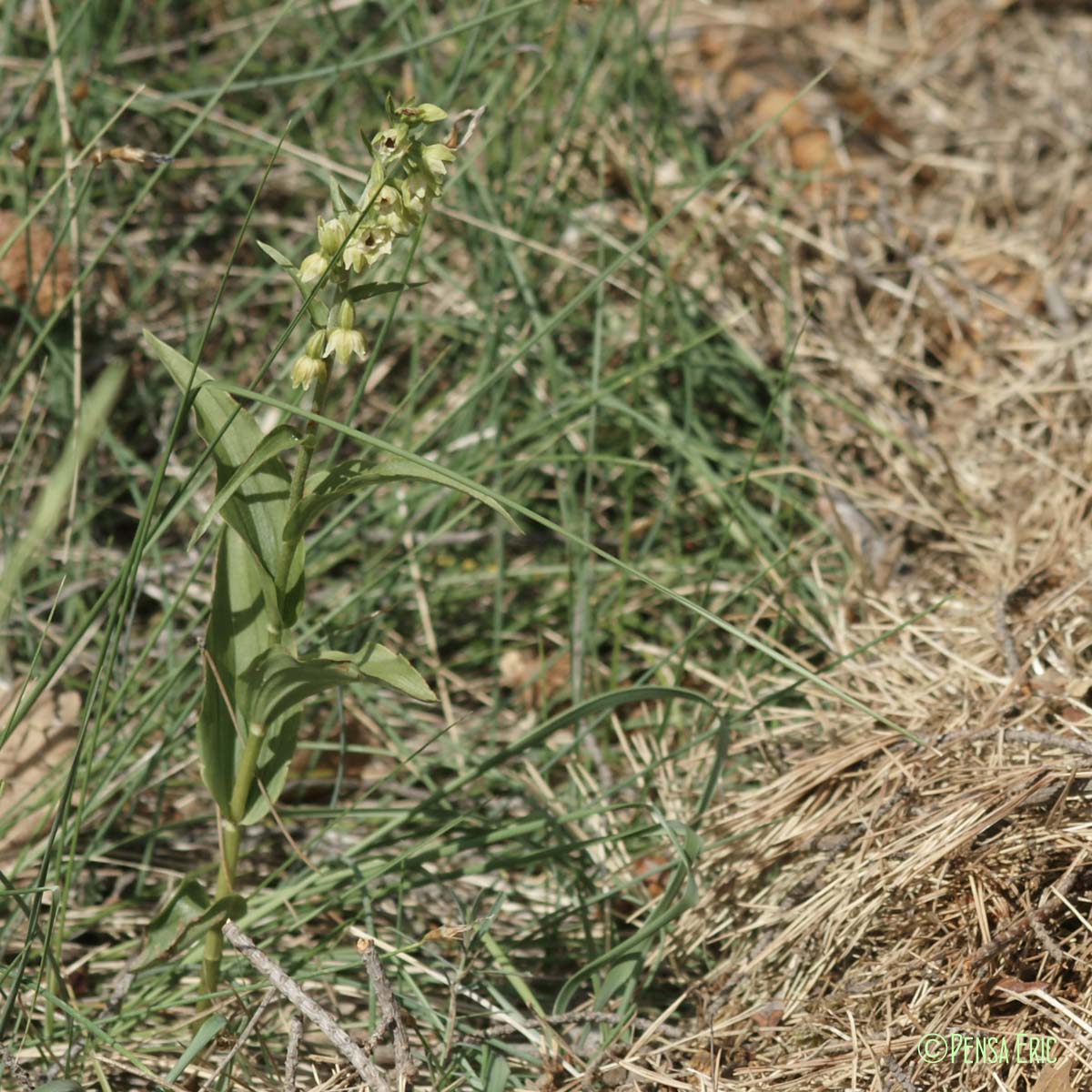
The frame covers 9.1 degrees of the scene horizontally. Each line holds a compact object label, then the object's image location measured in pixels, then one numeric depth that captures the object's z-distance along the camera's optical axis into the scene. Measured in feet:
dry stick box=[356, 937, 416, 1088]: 6.69
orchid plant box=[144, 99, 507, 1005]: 6.56
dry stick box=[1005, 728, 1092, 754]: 6.84
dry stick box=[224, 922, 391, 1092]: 6.66
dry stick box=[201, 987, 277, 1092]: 6.70
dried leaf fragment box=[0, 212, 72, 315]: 7.56
